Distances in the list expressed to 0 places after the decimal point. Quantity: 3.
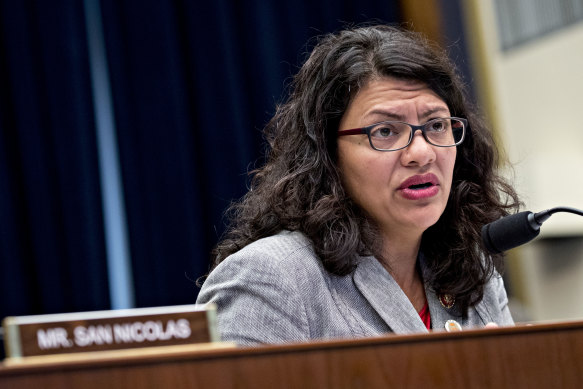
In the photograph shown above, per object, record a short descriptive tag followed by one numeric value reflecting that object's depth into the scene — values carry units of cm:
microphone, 515
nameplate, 448
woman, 544
